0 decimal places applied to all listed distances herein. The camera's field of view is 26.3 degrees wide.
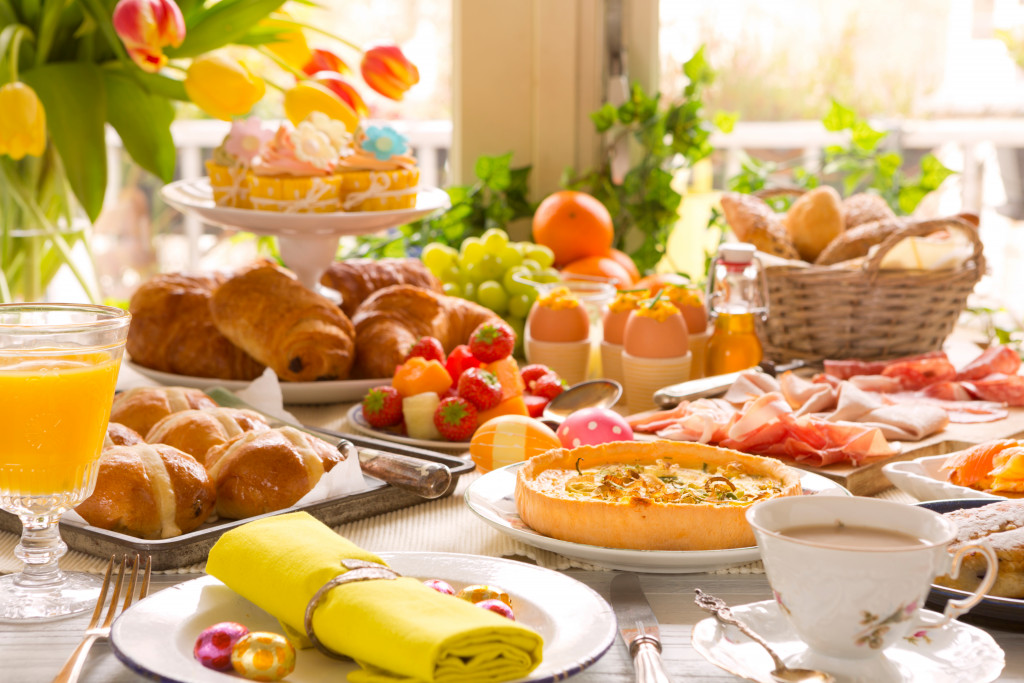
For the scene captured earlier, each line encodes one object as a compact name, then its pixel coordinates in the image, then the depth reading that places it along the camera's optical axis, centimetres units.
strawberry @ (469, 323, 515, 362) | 155
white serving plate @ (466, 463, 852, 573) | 121
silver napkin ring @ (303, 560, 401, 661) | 109
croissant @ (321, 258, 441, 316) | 180
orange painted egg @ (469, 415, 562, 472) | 139
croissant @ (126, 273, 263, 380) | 168
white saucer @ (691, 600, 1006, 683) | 108
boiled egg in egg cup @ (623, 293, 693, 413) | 162
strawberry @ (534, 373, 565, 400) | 157
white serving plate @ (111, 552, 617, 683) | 107
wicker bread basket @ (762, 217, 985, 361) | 173
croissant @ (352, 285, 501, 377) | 165
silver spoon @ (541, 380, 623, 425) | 155
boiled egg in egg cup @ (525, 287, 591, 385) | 168
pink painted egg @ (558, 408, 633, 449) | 142
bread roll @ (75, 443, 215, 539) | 126
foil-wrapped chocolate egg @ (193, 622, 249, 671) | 108
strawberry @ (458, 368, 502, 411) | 149
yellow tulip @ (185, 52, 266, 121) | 169
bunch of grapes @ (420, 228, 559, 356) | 189
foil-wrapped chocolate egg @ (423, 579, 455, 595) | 113
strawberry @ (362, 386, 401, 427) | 151
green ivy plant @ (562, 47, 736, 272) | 235
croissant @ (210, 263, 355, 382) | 162
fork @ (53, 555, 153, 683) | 109
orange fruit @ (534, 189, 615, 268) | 209
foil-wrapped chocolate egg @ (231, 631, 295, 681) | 107
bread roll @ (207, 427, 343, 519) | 129
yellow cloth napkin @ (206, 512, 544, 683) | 105
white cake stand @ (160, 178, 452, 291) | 165
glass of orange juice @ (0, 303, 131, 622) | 117
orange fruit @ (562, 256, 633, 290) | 199
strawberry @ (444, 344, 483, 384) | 155
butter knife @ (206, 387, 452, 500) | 131
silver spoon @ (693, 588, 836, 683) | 107
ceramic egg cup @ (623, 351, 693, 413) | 162
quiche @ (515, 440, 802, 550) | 122
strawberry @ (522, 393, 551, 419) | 156
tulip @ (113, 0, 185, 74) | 161
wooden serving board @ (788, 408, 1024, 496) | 139
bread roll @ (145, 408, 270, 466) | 135
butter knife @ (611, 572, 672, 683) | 109
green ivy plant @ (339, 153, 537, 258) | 231
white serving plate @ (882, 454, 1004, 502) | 129
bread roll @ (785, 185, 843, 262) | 183
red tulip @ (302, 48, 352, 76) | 194
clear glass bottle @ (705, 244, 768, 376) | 167
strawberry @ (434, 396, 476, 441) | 148
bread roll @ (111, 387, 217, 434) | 142
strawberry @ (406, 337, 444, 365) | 157
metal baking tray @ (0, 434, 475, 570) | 123
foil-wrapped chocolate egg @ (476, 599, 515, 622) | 111
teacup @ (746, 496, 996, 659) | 106
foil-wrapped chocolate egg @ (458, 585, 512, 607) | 113
